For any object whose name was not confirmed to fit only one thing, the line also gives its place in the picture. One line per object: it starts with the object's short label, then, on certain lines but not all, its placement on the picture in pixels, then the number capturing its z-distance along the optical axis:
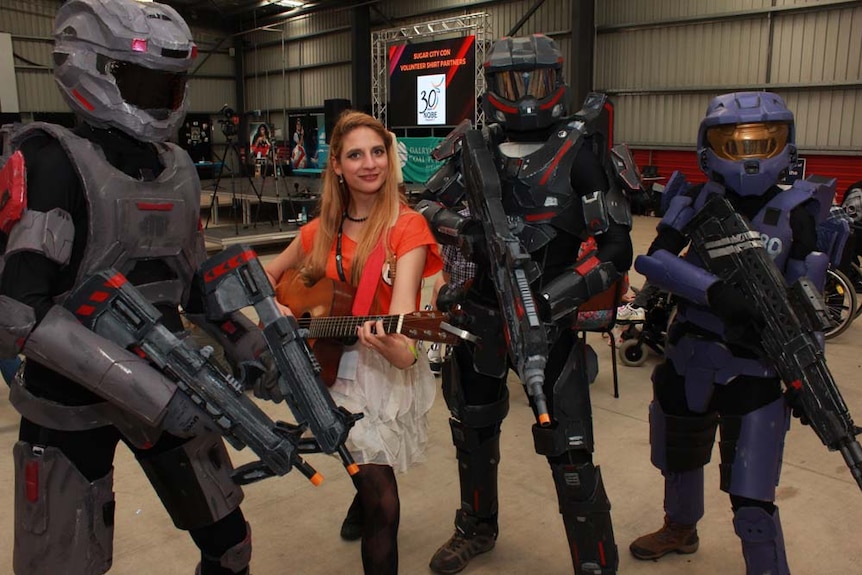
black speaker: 14.56
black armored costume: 2.38
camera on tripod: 9.85
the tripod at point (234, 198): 9.90
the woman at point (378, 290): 2.28
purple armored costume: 2.33
